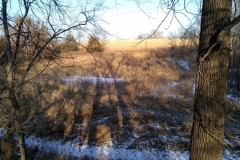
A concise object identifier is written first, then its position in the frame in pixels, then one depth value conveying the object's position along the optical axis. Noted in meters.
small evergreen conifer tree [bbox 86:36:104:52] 19.28
